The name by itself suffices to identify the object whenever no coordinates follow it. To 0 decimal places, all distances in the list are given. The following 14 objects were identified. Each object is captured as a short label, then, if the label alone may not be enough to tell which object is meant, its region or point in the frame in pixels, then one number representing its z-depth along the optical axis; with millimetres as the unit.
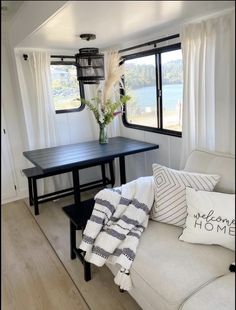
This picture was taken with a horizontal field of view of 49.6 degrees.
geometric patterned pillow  1679
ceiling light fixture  2105
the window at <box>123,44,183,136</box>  2160
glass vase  2983
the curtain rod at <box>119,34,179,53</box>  2186
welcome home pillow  1047
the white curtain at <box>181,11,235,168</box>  679
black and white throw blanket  1542
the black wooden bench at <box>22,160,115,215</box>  3025
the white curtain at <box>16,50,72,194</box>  2877
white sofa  1158
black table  2355
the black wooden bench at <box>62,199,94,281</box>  1950
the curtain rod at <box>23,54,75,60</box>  3009
